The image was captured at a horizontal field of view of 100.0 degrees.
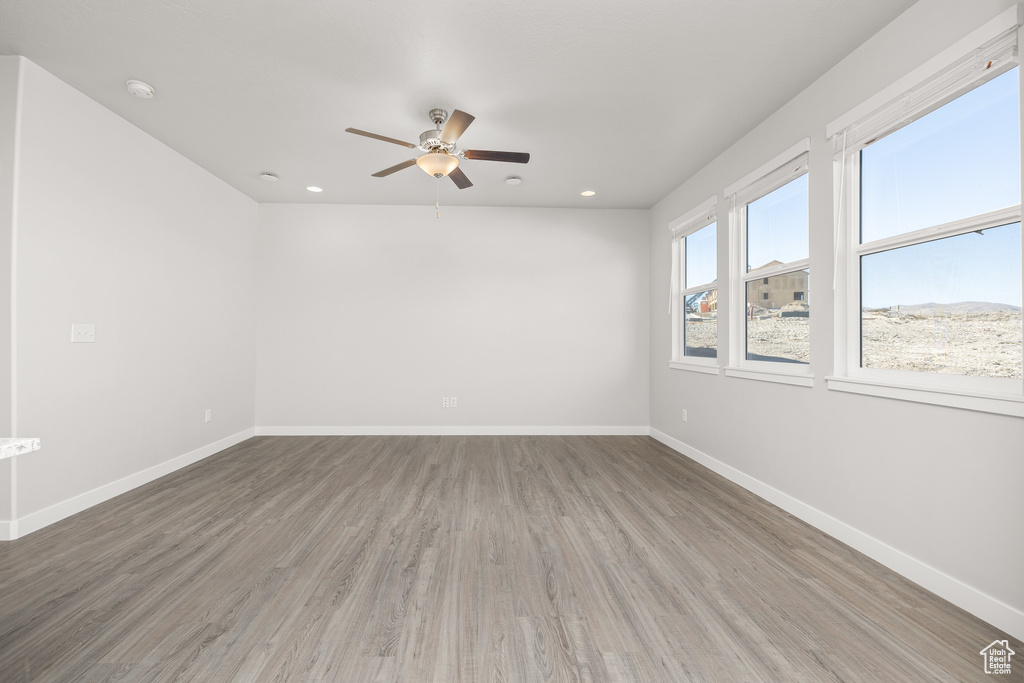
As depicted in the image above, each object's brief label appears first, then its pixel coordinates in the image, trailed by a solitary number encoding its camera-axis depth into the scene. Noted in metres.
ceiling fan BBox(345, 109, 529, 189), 2.78
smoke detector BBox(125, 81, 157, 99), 2.67
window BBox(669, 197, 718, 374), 4.04
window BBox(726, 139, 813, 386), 2.87
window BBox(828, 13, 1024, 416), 1.76
